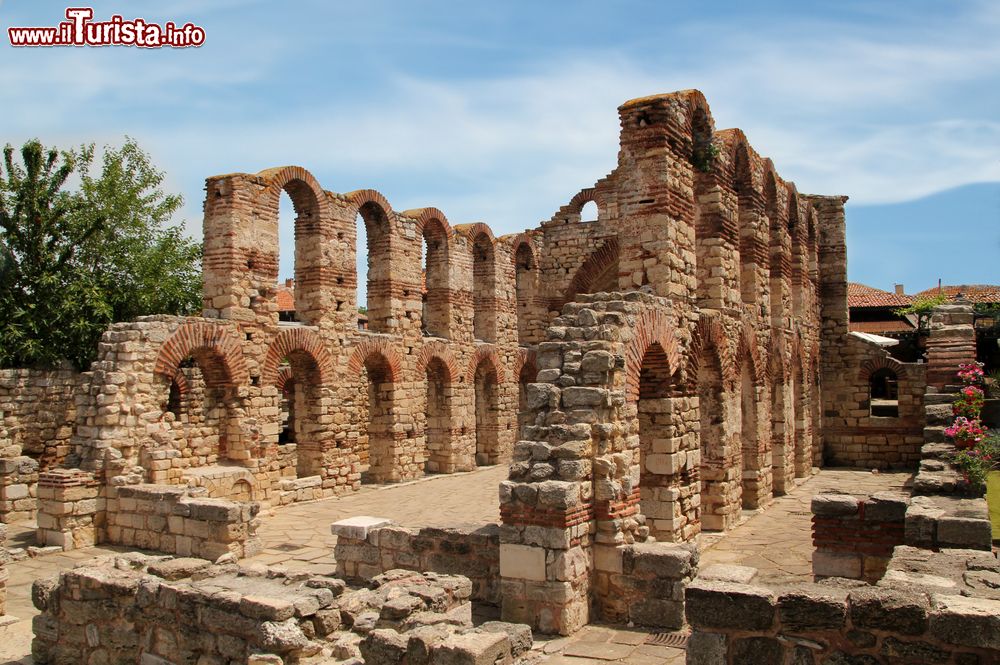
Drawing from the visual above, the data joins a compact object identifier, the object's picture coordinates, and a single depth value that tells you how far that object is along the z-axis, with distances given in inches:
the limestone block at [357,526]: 379.9
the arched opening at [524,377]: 939.8
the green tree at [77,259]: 660.1
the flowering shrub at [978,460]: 366.3
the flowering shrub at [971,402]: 471.5
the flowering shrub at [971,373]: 504.1
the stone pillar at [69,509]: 461.4
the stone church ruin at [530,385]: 337.7
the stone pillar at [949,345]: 598.2
